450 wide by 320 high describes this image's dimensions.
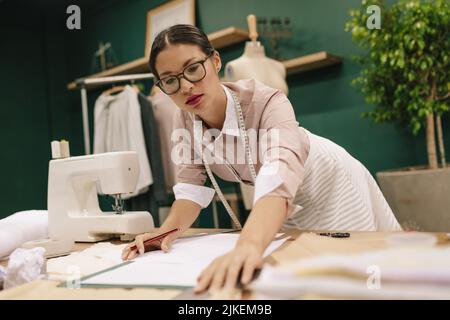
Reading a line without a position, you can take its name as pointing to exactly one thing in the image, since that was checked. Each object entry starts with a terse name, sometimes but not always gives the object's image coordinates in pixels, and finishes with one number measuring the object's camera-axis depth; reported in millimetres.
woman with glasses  936
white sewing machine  1352
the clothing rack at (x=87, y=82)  2518
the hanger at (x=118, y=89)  3157
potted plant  2068
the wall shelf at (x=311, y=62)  2670
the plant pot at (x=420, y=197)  2035
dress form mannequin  2441
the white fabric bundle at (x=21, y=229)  1198
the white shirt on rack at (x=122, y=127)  3020
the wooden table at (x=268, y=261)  645
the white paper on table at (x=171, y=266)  712
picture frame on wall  3404
